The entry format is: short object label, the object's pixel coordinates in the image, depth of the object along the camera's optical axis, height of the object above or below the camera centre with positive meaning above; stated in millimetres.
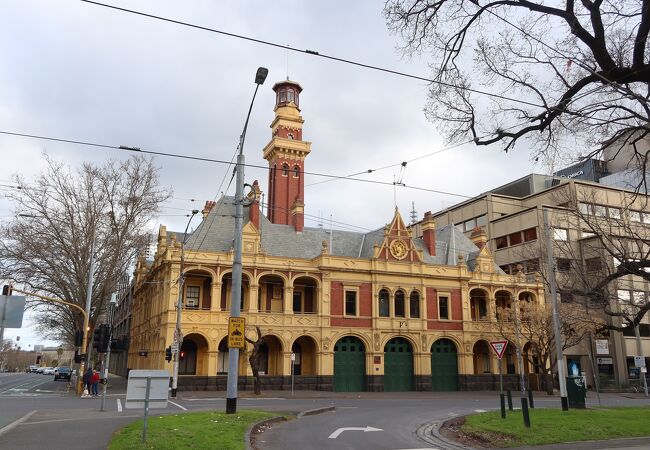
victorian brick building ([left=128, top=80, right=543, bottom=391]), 39500 +4113
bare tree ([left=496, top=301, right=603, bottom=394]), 38750 +2114
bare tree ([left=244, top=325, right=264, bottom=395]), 33875 -278
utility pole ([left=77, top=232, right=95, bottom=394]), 30141 +2405
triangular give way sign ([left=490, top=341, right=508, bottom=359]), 18883 +339
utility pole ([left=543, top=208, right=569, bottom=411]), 23005 +2015
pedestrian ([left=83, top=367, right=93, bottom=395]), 31228 -1216
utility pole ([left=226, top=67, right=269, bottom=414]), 16375 +2624
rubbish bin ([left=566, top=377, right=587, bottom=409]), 22138 -1366
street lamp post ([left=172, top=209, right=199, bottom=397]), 32094 +1035
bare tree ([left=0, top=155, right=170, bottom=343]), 37219 +8088
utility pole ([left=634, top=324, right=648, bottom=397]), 50219 +1401
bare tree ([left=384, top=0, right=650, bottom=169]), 9250 +5070
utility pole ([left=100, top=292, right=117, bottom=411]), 21550 +1009
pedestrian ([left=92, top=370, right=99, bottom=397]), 31472 -1387
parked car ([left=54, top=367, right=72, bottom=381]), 61969 -1935
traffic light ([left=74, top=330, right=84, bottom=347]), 29547 +945
